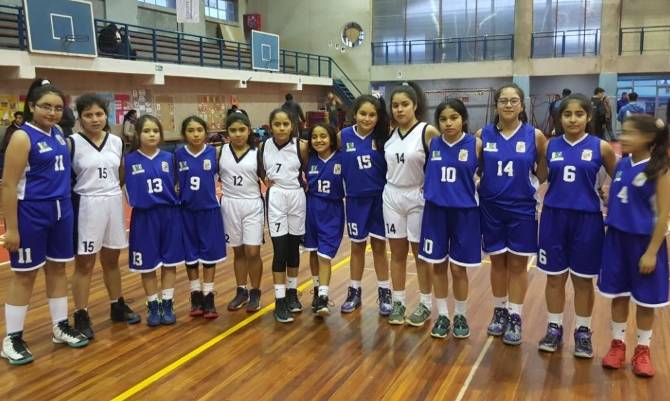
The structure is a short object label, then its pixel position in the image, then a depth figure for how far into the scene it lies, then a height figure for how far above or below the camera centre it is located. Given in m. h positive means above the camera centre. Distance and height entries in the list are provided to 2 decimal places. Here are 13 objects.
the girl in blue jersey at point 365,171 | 4.18 -0.33
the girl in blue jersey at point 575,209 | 3.44 -0.54
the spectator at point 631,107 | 11.32 +0.24
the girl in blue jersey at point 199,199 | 4.27 -0.52
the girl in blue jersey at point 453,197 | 3.76 -0.49
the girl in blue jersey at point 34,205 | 3.48 -0.44
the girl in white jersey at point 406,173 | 3.99 -0.34
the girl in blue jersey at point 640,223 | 3.16 -0.60
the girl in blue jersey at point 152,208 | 4.12 -0.56
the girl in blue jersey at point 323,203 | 4.29 -0.58
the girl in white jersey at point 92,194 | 3.92 -0.43
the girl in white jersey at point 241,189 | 4.32 -0.46
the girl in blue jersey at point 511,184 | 3.63 -0.40
